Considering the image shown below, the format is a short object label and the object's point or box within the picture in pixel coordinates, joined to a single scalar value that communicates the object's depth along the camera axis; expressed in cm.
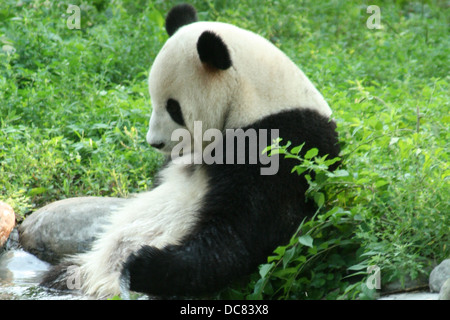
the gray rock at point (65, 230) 957
